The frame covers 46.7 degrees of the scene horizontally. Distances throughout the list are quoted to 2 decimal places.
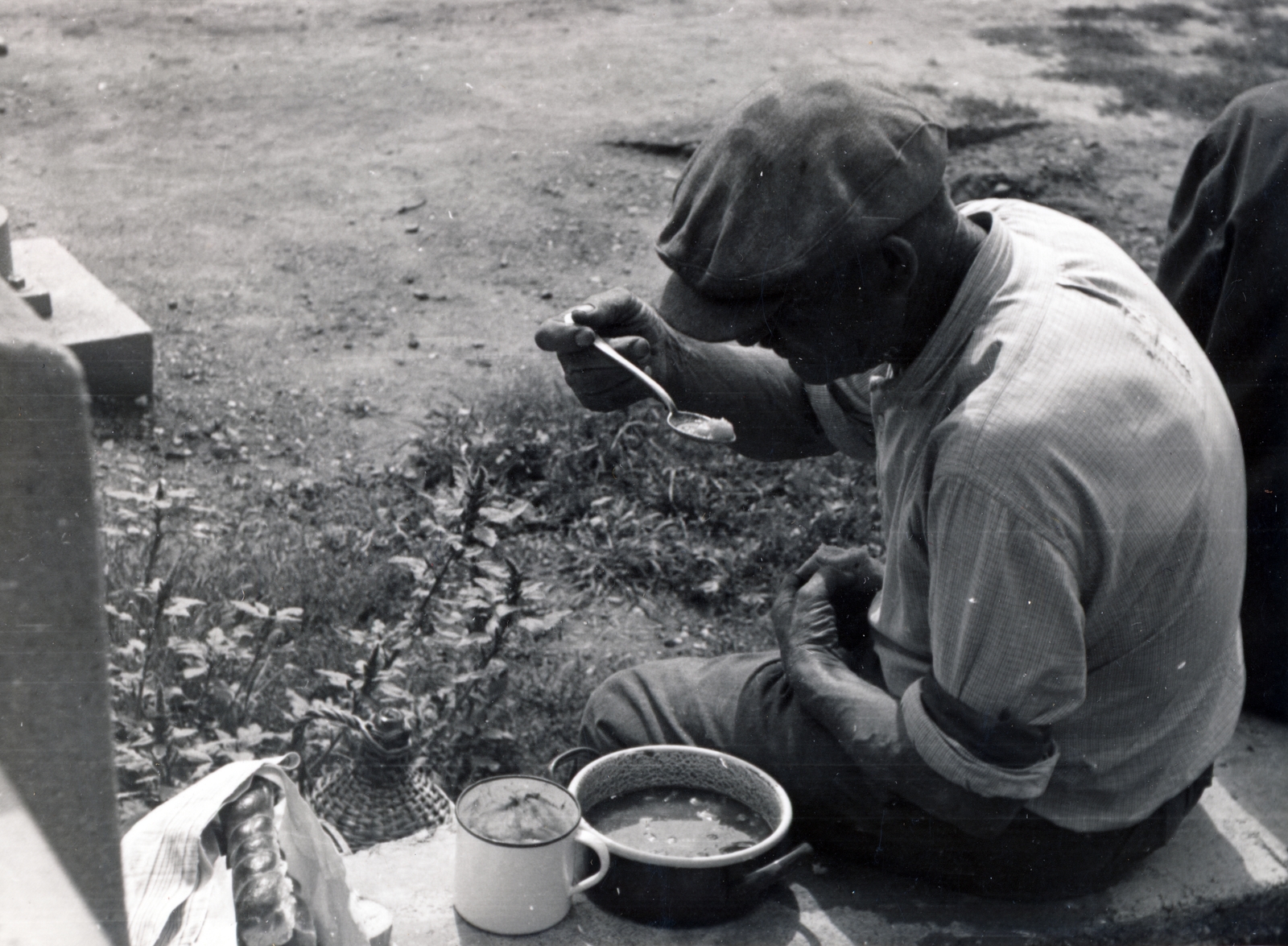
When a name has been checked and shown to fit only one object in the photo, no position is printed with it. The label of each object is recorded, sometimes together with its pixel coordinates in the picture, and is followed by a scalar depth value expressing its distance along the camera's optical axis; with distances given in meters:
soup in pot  2.60
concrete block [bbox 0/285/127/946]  1.20
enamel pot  2.43
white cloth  1.91
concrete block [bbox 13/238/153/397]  4.59
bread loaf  1.92
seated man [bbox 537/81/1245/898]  2.14
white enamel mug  2.36
